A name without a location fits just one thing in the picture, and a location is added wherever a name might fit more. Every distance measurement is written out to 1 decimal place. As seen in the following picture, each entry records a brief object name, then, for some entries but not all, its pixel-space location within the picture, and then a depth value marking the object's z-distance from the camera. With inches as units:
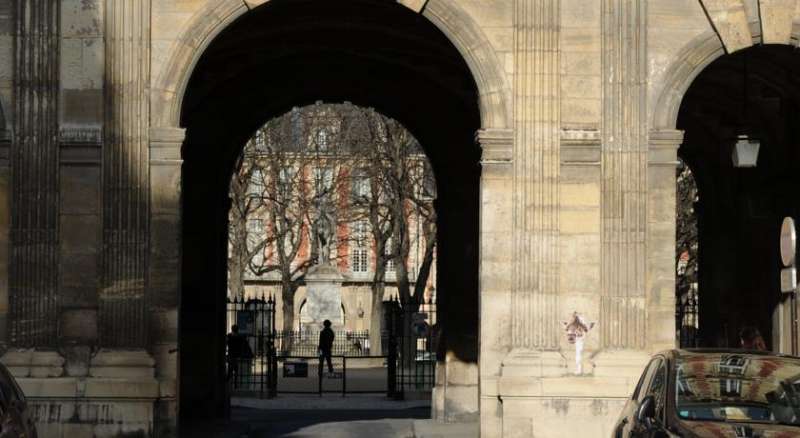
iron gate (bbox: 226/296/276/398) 1395.2
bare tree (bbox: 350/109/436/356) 1883.6
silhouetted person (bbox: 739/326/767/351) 929.5
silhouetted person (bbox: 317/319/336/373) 1657.0
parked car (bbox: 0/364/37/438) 468.8
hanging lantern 824.9
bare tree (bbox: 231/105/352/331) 2281.0
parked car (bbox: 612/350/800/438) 485.4
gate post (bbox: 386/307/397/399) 1407.5
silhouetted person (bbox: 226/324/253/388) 1379.2
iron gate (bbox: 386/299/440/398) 1430.9
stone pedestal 2706.7
